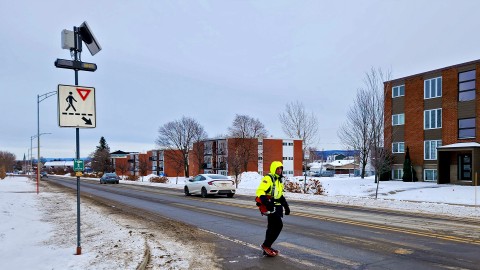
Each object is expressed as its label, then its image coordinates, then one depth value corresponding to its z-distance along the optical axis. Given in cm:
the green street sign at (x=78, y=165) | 690
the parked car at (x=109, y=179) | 4827
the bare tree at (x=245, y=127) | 8531
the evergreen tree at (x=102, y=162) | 9494
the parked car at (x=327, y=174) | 8625
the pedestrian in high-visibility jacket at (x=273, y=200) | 704
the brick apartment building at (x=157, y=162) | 9339
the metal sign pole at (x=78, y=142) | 684
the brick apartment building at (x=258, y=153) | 7663
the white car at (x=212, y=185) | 2233
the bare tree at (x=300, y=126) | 3914
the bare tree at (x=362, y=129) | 2918
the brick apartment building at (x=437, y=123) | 3141
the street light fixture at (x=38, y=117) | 2904
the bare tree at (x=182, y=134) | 7956
